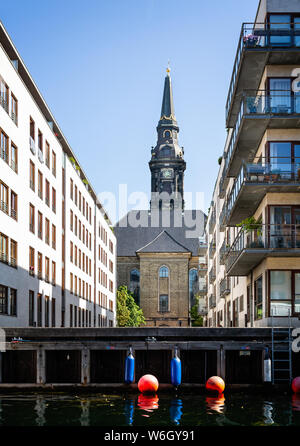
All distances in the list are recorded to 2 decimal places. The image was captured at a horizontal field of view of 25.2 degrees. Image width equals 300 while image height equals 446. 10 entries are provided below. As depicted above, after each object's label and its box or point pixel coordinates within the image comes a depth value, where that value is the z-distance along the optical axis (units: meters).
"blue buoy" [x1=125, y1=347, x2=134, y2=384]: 25.69
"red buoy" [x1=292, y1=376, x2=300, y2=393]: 25.03
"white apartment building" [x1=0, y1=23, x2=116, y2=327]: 34.94
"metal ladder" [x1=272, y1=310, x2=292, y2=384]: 26.08
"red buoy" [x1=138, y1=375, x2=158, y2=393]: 25.06
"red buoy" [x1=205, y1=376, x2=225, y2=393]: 25.11
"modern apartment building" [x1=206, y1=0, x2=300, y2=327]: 28.95
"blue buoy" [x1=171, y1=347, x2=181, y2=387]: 25.58
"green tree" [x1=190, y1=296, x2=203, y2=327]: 95.21
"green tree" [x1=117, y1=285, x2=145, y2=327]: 91.31
